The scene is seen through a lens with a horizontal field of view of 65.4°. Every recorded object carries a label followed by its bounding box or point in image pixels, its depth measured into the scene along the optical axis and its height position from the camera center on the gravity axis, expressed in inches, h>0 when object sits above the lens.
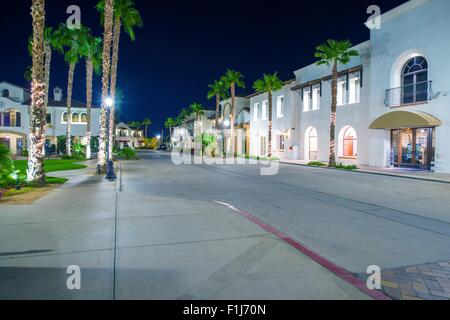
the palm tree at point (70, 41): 1348.4 +423.5
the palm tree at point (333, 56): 1058.1 +301.1
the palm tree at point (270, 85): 1510.8 +296.3
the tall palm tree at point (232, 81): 1878.7 +390.8
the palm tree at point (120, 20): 973.1 +385.3
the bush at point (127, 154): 1537.9 -12.3
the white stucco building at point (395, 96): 839.7 +170.7
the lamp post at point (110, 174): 674.8 -44.4
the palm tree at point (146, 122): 5374.0 +453.0
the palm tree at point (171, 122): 4724.4 +411.6
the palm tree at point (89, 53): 1365.4 +390.9
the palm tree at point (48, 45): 1350.9 +419.9
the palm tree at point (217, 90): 2168.4 +391.8
